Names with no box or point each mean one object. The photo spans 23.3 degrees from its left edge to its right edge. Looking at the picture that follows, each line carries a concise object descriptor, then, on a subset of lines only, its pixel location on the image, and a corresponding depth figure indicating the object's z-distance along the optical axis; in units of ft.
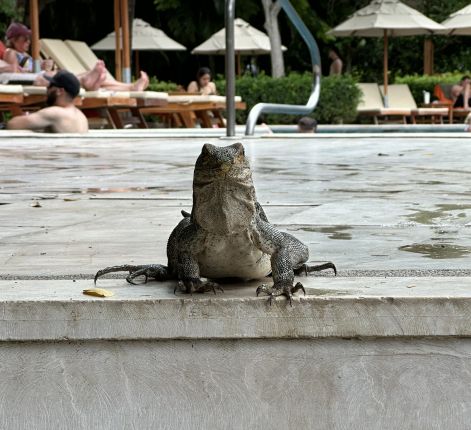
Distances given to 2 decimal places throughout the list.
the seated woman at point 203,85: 73.48
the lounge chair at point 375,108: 81.66
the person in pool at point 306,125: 54.54
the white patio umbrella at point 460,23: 89.86
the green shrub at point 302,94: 78.79
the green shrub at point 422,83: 96.17
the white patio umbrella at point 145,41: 90.17
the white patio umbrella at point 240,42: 91.58
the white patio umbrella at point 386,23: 87.61
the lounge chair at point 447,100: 83.51
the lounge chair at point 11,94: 41.32
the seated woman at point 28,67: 51.55
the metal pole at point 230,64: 33.40
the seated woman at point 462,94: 84.02
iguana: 8.82
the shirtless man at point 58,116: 40.57
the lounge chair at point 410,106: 82.84
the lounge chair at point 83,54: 68.08
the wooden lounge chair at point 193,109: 58.03
